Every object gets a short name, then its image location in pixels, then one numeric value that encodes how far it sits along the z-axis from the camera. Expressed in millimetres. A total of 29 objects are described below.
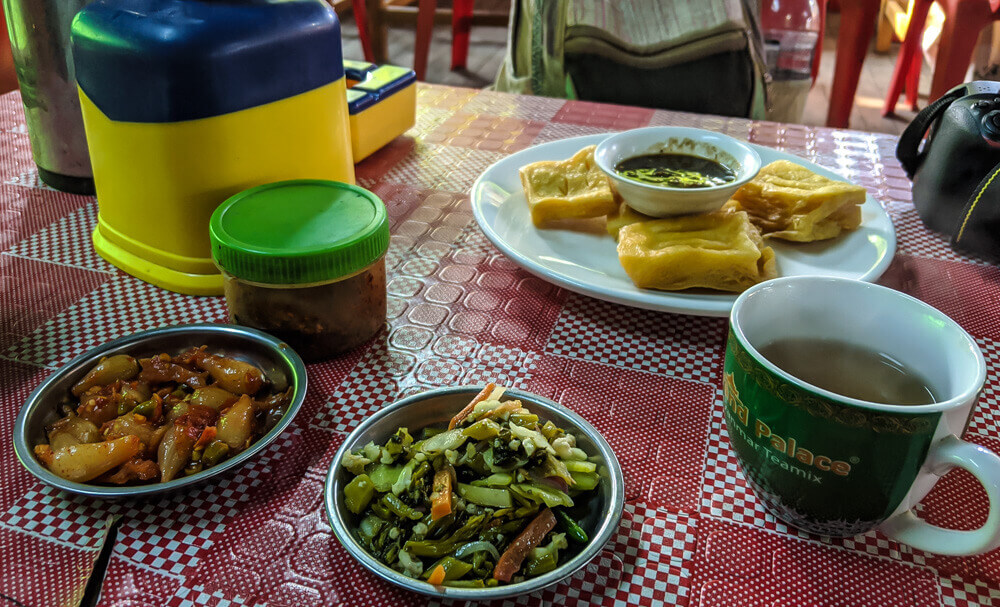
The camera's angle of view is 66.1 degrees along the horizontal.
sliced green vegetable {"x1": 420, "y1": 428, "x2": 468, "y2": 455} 573
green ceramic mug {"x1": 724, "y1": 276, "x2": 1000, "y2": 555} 481
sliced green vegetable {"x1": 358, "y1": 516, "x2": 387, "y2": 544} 531
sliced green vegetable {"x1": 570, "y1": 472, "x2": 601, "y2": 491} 569
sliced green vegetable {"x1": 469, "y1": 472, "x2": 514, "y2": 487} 551
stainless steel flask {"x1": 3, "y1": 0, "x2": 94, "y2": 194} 977
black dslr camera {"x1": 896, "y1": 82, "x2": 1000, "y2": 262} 939
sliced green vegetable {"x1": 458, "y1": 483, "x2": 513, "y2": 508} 542
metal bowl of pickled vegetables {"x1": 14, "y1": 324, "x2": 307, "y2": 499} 569
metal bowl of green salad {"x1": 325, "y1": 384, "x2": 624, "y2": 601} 505
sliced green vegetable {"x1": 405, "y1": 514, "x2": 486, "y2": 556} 515
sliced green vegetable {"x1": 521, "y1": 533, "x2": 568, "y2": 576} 505
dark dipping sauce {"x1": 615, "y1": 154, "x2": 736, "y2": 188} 932
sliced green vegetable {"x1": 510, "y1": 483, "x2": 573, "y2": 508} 541
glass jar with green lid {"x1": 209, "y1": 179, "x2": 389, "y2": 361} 692
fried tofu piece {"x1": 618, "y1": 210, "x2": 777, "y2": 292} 819
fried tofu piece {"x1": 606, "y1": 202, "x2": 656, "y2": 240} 932
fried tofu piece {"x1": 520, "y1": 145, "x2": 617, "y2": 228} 961
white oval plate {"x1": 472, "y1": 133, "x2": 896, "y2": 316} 812
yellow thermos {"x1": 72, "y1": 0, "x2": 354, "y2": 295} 758
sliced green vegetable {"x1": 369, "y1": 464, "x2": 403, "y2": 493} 559
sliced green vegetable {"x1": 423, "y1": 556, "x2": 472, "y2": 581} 501
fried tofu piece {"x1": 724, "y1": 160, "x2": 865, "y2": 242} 930
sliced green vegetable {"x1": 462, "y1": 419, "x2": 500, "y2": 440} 572
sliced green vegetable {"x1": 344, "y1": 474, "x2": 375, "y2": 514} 548
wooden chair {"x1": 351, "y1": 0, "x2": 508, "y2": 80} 3467
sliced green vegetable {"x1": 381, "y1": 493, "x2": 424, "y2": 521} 532
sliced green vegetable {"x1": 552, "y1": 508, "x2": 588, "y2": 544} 533
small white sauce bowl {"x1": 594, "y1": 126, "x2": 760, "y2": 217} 870
